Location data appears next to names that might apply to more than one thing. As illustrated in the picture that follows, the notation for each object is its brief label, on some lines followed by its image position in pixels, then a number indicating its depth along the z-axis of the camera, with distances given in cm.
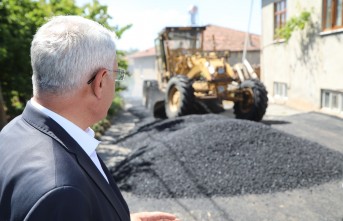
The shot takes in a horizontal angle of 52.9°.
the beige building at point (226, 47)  2655
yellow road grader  1020
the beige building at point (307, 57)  1142
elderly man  119
